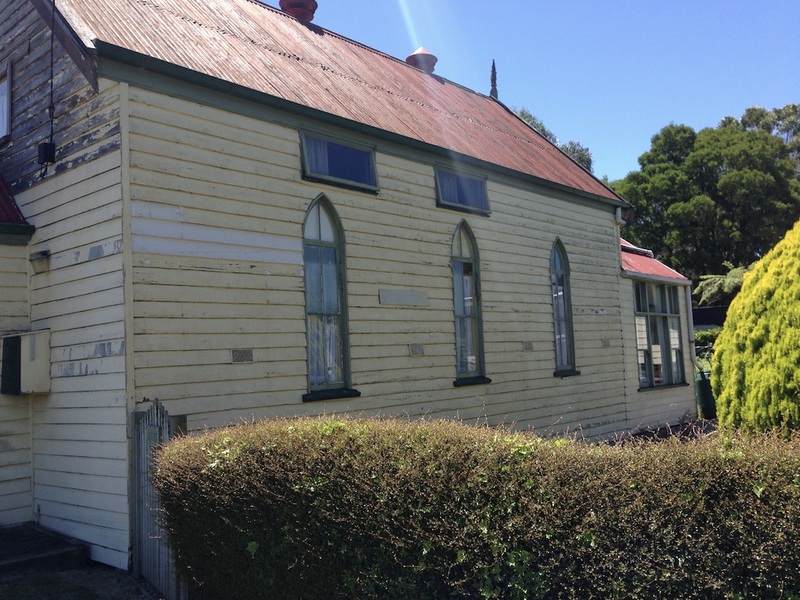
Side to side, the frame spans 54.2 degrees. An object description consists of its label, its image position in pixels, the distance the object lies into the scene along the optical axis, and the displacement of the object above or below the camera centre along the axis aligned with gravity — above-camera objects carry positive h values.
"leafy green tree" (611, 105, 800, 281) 39.47 +7.60
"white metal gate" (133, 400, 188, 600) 6.95 -1.40
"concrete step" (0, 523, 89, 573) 7.75 -1.84
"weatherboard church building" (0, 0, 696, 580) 8.23 +1.43
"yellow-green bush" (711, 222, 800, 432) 6.71 -0.06
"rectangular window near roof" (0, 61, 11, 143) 10.21 +3.55
